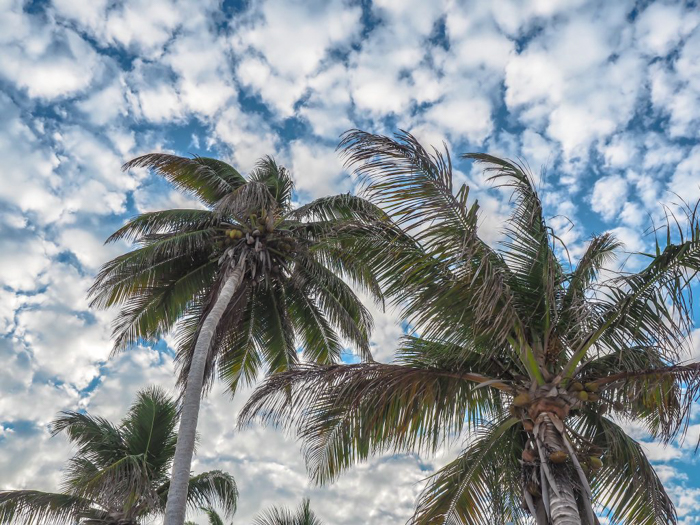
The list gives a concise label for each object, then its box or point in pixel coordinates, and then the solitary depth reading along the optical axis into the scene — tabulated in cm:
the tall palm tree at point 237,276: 1250
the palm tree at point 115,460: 1240
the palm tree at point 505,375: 619
